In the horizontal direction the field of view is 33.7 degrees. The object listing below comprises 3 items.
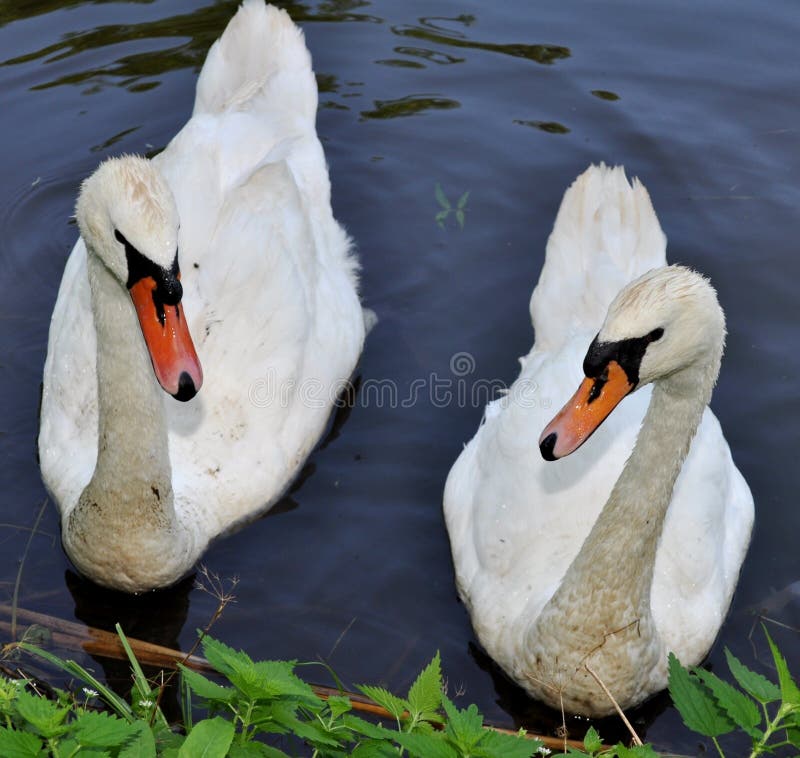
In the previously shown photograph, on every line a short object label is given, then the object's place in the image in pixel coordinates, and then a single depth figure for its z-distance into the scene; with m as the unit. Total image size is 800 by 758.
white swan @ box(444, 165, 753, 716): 5.14
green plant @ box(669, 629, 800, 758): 4.15
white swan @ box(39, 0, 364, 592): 5.56
